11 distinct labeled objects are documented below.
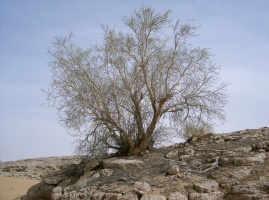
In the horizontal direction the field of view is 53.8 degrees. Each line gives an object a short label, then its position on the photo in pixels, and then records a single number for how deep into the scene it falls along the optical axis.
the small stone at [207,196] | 5.28
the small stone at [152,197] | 5.44
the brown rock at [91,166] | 7.52
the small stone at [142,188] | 5.65
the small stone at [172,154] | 7.48
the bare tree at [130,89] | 8.18
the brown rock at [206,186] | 5.47
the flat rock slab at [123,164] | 6.99
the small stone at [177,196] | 5.39
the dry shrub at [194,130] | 8.65
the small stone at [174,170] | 6.21
